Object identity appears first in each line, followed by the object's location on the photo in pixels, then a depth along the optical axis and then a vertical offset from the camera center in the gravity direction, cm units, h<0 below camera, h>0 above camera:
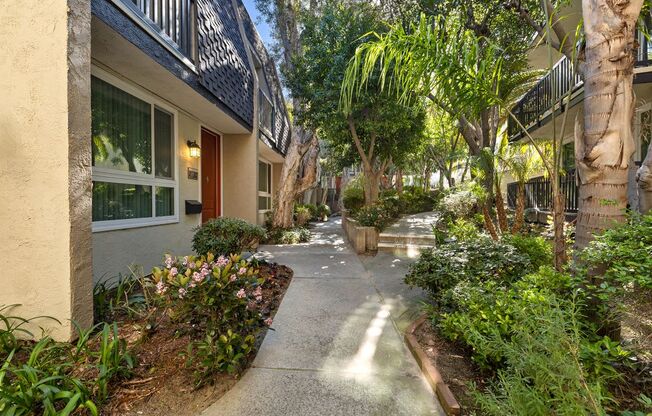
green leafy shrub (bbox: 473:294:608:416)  134 -89
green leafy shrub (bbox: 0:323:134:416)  168 -115
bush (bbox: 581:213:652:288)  173 -34
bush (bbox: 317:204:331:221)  1516 -49
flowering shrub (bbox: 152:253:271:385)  213 -84
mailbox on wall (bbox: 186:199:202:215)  586 -6
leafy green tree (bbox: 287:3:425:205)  726 +312
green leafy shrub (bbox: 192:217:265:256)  463 -56
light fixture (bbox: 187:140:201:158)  596 +114
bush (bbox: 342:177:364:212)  1072 +15
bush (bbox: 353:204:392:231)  695 -35
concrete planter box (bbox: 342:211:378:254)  651 -82
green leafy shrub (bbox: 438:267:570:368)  207 -87
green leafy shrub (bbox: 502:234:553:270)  385 -65
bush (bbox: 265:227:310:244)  790 -92
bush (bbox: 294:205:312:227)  1083 -45
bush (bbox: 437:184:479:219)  686 -4
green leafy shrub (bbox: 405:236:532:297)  312 -71
